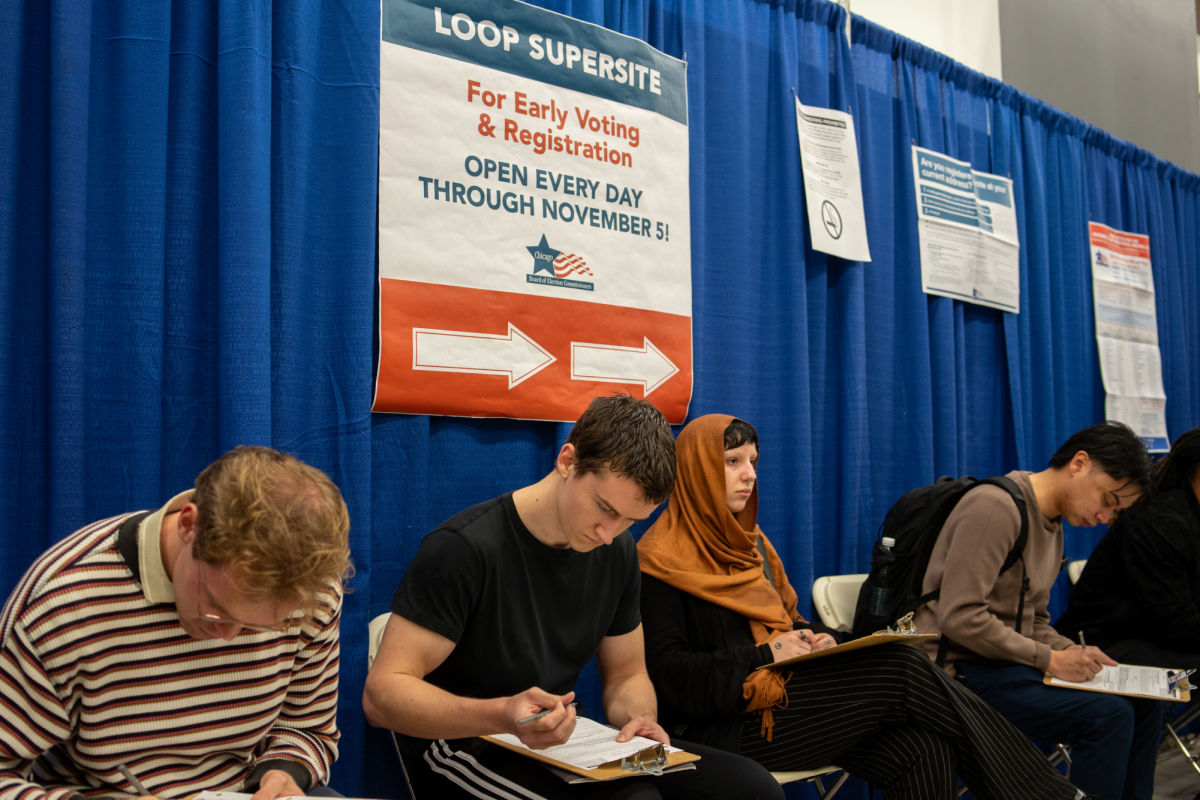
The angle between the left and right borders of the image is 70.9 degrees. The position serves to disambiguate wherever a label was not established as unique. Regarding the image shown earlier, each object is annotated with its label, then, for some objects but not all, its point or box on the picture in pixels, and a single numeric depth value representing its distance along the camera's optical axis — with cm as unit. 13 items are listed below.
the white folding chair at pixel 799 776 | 206
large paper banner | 218
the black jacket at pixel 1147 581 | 294
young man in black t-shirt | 158
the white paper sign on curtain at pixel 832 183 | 316
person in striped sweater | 109
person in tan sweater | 248
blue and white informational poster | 363
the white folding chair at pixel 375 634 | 198
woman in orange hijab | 199
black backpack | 274
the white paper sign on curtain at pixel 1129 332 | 442
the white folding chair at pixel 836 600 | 287
